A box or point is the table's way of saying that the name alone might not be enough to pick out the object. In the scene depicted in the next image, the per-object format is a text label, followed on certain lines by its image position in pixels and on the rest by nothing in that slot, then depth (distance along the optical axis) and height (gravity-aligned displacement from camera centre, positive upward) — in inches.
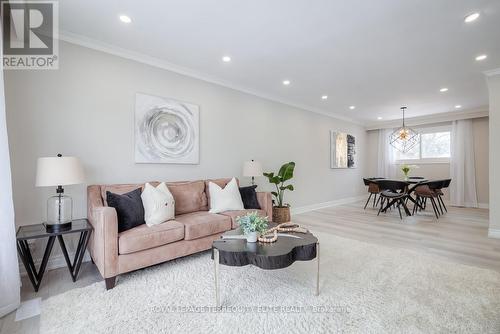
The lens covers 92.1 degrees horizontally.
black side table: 84.4 -26.1
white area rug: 66.6 -42.8
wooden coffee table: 71.7 -25.7
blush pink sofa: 86.4 -25.3
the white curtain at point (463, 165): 259.0 +2.1
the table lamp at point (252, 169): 162.9 +0.6
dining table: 223.9 -18.0
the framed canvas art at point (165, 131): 128.8 +23.2
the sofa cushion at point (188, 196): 128.0 -13.9
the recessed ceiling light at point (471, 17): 93.8 +59.3
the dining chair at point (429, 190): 216.5 -20.6
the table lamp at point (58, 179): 87.4 -2.5
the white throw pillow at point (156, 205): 104.4 -15.3
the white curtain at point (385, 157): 314.2 +14.9
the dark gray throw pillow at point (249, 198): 144.1 -16.9
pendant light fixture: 298.7 +34.8
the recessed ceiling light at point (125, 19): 96.0 +62.0
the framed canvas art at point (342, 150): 267.0 +22.1
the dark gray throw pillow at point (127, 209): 97.6 -15.7
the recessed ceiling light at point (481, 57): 129.9 +59.7
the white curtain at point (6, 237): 73.2 -19.9
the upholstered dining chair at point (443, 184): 222.8 -15.8
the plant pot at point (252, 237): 83.2 -23.2
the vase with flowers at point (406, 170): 237.8 -2.1
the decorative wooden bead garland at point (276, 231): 84.0 -23.9
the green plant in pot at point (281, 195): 173.9 -18.5
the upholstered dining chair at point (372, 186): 241.6 -18.5
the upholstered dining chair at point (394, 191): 216.9 -22.0
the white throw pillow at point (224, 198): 130.9 -15.6
